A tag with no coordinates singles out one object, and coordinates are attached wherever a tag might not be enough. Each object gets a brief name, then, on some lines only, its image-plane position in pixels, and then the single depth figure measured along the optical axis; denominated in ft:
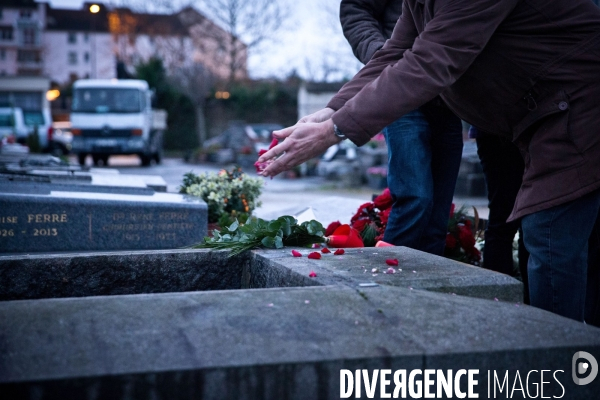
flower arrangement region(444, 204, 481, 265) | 13.30
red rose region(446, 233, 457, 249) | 13.29
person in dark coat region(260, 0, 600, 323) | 7.13
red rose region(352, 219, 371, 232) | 12.53
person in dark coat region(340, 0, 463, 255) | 10.61
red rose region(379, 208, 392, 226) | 12.81
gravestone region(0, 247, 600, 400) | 4.60
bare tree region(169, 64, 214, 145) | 113.50
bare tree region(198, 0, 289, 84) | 118.01
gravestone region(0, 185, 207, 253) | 14.62
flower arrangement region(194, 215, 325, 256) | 8.59
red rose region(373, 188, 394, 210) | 13.32
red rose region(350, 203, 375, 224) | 13.59
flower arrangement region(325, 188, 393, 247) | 12.06
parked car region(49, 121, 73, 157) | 97.73
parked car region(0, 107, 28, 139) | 87.75
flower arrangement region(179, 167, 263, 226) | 19.42
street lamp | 92.27
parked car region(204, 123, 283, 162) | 81.17
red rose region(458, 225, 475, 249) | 13.29
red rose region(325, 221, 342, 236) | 10.57
